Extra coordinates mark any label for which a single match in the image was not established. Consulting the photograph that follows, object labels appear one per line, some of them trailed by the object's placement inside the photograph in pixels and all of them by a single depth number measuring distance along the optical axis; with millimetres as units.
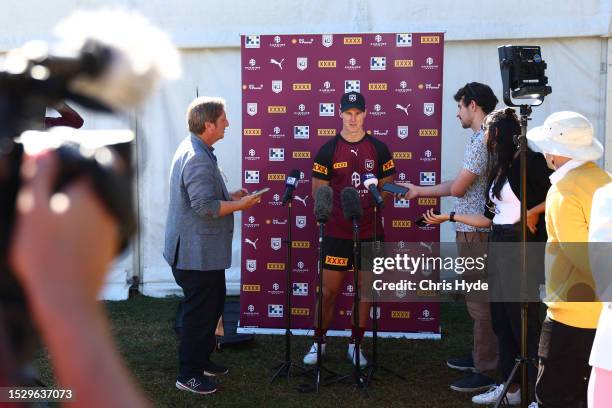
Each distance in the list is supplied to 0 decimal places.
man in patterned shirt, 4578
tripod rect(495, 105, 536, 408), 3637
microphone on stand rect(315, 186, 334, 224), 4578
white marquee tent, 6430
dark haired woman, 4012
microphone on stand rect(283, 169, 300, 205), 4695
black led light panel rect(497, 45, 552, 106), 3920
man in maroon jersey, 5062
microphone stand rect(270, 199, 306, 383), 4766
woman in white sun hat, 2953
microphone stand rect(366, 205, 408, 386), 4695
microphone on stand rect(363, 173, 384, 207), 4422
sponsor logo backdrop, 5523
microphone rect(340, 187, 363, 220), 4520
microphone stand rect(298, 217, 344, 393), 4535
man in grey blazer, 4316
